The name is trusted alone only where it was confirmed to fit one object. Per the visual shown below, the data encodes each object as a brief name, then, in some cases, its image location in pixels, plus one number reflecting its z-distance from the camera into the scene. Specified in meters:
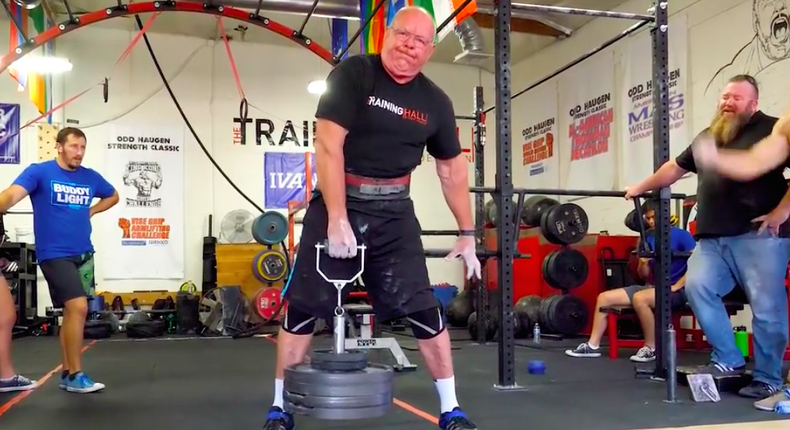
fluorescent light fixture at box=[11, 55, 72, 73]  6.05
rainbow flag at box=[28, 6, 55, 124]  6.07
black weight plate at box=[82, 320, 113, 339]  6.74
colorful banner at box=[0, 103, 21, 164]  8.17
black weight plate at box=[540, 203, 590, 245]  6.05
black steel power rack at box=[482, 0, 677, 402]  3.35
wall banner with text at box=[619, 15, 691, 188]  6.66
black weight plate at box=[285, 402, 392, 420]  1.66
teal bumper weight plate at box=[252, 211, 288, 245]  7.54
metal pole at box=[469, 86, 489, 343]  5.46
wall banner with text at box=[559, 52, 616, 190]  7.67
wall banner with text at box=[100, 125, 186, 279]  8.48
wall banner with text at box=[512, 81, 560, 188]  8.76
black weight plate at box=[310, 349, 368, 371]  1.70
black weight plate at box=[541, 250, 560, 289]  6.01
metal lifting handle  1.81
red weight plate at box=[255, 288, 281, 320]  7.41
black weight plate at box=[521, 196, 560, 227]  6.79
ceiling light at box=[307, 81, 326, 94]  8.45
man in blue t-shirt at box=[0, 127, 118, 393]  3.27
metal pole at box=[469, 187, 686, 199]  3.54
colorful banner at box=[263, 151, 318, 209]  9.07
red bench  4.52
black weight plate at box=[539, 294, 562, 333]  5.81
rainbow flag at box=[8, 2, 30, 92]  5.58
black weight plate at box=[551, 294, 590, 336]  5.75
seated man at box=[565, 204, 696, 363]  4.39
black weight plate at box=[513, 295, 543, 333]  6.06
